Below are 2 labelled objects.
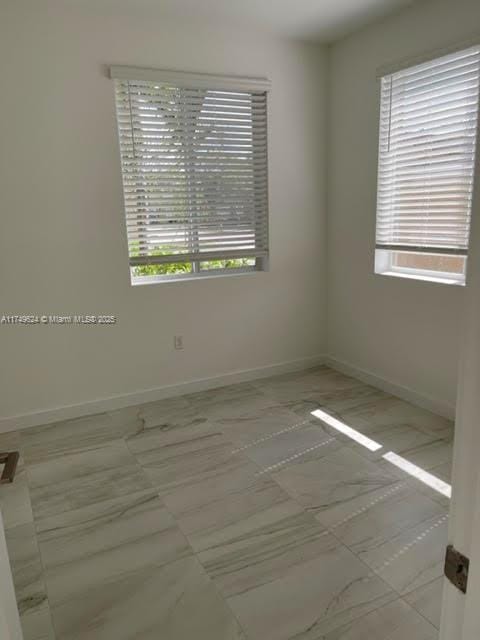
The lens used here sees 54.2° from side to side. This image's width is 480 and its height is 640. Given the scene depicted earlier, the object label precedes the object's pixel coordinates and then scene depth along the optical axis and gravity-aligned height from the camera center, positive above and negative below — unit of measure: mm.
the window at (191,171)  3217 +348
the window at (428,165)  2791 +298
